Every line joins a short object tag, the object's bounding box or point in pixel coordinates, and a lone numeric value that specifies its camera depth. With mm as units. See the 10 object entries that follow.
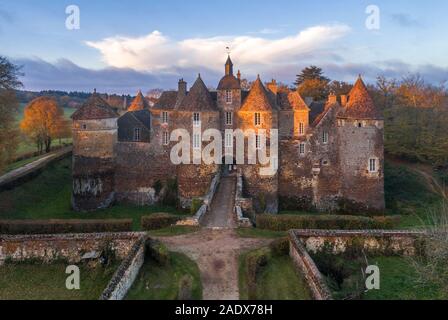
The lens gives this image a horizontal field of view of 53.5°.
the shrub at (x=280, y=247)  22016
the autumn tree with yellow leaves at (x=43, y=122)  55344
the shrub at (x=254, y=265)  17169
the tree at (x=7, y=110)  32375
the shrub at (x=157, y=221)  25812
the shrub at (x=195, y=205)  28752
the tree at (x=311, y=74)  66250
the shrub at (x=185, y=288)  16547
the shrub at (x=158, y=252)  20391
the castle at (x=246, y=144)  35688
